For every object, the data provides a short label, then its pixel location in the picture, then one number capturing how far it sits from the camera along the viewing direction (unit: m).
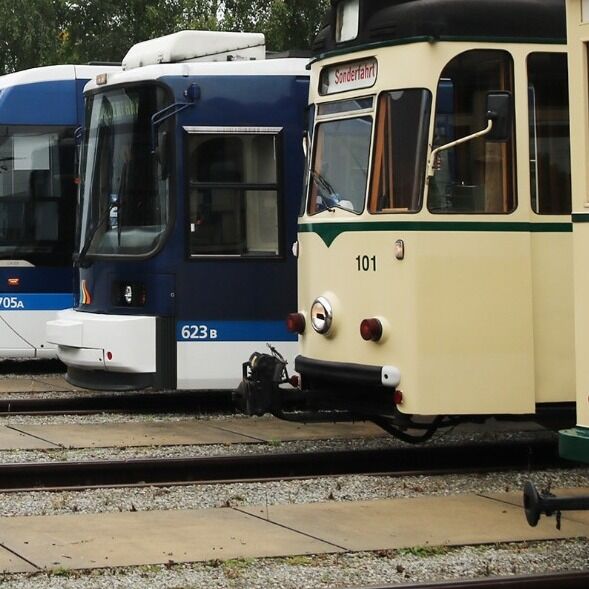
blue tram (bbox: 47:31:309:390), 12.48
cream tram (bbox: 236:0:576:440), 9.21
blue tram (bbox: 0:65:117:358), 16.23
